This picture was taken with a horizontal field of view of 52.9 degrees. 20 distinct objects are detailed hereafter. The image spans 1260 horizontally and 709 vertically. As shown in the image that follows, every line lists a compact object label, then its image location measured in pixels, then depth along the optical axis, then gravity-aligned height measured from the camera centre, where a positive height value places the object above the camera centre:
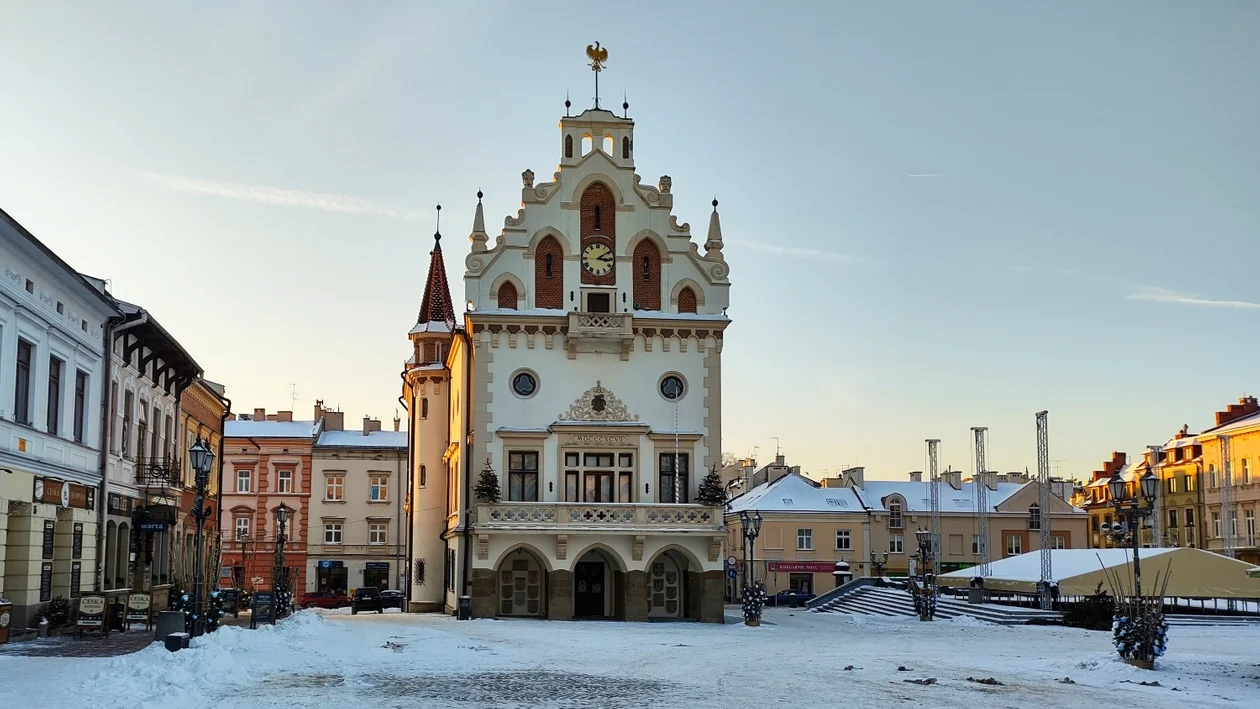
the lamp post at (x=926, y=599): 45.62 -3.14
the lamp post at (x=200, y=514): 24.12 -0.02
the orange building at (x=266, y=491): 75.25 +1.31
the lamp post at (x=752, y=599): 42.91 -2.92
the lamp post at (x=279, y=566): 35.34 -1.58
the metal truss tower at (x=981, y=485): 63.38 +1.43
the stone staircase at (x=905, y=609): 43.03 -3.75
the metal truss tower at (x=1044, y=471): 50.81 +1.69
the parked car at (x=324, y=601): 66.06 -4.63
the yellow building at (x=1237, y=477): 76.12 +2.16
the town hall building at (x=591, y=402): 43.47 +3.89
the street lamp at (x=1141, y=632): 23.41 -2.21
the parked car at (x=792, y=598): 71.62 -4.88
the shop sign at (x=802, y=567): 79.19 -3.40
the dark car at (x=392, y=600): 59.94 -4.12
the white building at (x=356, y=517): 75.88 -0.25
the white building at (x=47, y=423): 26.39 +2.08
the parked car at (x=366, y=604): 52.97 -3.85
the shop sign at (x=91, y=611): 27.34 -2.11
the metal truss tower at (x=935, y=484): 73.38 +1.66
